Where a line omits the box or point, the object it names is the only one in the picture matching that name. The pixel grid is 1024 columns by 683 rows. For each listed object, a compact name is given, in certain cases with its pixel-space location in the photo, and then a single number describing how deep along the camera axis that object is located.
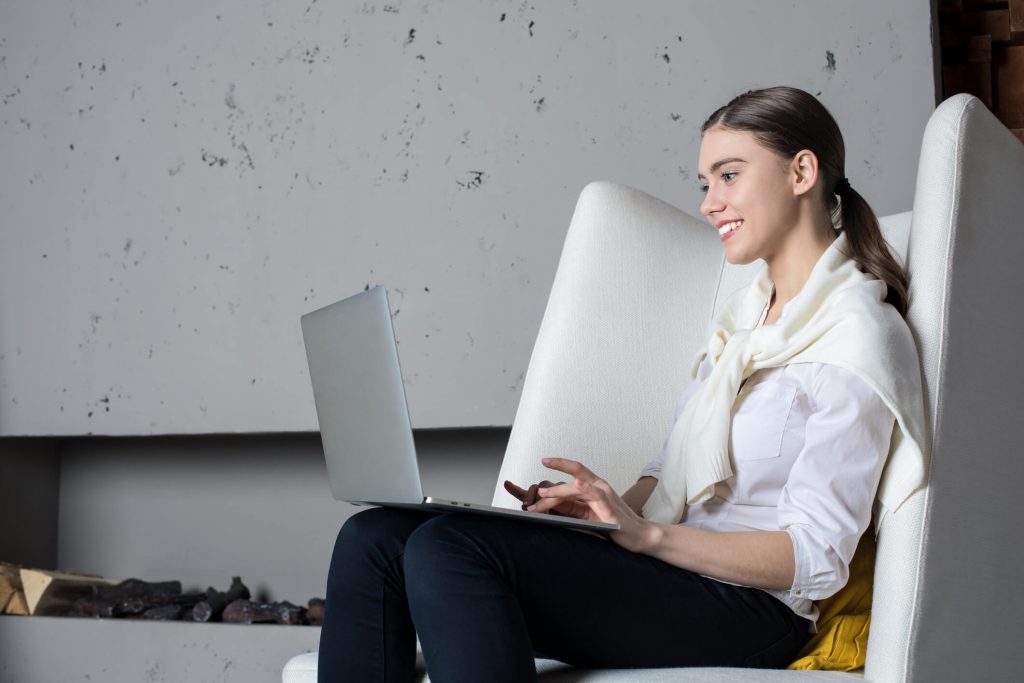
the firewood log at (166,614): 2.60
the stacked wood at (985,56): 2.33
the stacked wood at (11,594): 2.68
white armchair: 1.06
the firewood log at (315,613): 2.56
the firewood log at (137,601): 2.64
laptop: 1.06
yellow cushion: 1.16
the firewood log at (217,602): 2.57
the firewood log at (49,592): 2.66
